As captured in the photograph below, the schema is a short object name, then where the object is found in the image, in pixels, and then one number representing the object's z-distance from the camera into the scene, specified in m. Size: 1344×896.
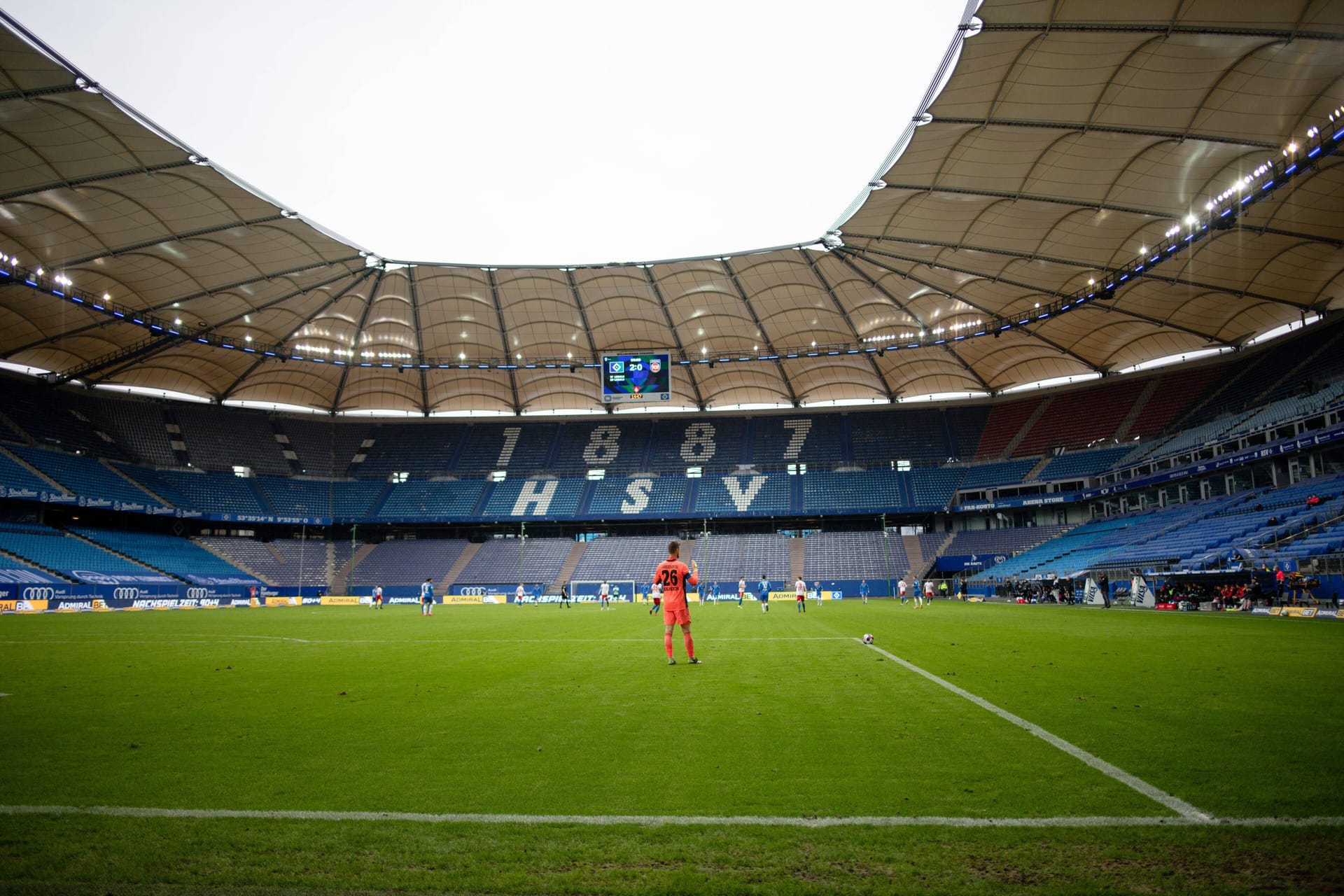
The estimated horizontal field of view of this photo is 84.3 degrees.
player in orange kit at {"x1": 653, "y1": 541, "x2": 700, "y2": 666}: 11.68
